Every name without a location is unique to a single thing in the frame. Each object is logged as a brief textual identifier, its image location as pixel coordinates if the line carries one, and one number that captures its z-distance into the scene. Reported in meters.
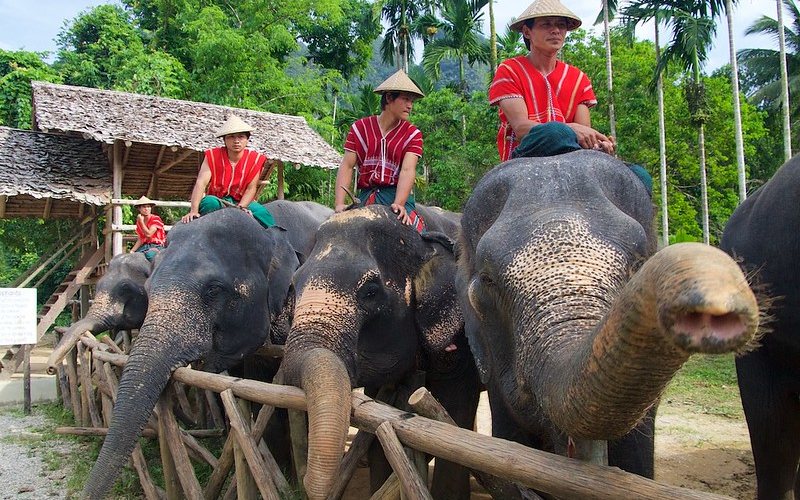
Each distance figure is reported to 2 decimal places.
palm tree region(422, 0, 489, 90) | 29.14
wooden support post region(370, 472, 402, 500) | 2.74
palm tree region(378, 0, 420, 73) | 33.25
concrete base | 11.46
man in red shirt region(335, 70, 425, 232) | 4.71
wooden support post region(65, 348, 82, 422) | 8.80
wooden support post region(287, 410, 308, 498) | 4.01
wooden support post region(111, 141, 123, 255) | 13.23
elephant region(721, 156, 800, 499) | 3.43
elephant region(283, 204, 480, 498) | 3.47
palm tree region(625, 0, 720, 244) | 22.83
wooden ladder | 14.39
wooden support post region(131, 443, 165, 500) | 5.08
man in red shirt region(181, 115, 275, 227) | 5.74
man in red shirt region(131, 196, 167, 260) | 9.77
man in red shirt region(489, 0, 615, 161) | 3.44
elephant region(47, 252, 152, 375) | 7.70
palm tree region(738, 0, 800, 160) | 31.31
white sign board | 10.20
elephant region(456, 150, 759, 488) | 1.15
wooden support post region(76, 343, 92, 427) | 8.08
